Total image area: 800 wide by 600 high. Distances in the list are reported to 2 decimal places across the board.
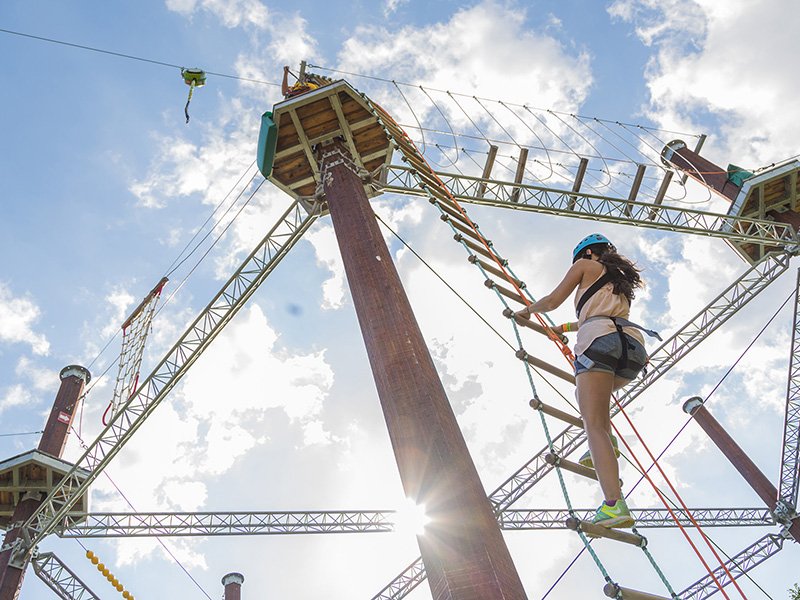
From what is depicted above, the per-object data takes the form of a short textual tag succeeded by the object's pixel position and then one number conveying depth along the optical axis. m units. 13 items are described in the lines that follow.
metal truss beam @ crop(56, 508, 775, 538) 13.70
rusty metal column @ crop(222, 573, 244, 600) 15.52
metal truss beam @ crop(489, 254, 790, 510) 14.92
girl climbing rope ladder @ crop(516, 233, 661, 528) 3.32
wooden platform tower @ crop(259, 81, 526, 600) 3.38
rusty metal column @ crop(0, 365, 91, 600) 12.51
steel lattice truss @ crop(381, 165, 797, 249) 12.12
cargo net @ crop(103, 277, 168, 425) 14.03
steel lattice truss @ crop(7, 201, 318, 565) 12.15
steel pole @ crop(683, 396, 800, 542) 18.92
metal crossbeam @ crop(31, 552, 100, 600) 13.12
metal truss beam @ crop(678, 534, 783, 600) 18.44
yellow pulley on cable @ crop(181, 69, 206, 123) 12.62
